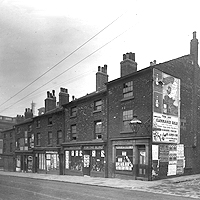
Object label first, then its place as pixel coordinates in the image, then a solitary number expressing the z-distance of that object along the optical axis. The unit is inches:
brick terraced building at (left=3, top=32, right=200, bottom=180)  765.3
